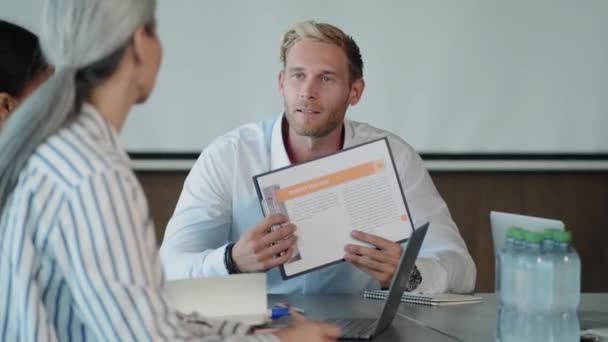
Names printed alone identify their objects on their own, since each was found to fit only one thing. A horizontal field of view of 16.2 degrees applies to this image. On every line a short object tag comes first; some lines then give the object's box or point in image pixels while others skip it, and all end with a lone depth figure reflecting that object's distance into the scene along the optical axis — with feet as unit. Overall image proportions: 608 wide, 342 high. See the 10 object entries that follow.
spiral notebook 14.31
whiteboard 18.59
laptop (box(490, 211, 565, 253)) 13.66
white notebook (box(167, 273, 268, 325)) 13.35
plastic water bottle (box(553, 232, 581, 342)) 12.65
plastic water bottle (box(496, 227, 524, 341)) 12.69
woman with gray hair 11.00
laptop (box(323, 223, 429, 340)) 12.93
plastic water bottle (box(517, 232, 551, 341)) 12.66
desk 13.13
